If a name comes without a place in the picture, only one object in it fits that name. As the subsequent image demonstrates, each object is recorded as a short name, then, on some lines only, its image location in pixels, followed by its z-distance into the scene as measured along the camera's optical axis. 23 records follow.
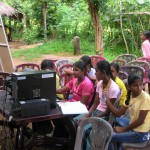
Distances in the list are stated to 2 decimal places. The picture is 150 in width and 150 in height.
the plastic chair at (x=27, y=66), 6.05
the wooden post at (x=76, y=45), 13.30
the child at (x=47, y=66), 4.72
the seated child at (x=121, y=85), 4.06
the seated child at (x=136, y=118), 3.28
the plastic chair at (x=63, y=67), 5.97
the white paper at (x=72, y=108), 3.48
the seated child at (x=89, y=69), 4.85
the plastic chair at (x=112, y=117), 3.78
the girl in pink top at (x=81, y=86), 4.15
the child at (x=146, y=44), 7.09
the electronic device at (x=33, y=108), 3.24
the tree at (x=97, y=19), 9.00
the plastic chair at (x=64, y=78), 5.39
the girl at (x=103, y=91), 3.80
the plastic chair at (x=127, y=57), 7.44
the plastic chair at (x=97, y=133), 2.94
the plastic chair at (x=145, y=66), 6.16
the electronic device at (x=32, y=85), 3.25
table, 3.44
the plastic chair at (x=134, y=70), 5.84
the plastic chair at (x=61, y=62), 6.66
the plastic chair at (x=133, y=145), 3.33
